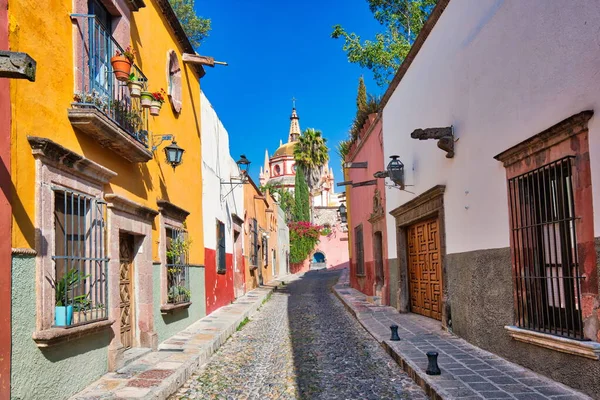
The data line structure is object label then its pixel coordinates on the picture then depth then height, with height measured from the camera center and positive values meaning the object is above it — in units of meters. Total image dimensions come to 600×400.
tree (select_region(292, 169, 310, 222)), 48.75 +4.46
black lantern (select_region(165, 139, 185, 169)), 8.09 +1.54
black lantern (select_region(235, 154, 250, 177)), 14.17 +2.39
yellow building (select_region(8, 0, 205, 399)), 4.20 +0.61
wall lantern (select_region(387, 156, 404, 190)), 10.54 +1.46
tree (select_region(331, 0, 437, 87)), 20.52 +8.30
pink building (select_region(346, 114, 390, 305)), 13.38 +0.90
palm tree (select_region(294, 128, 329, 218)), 51.38 +9.40
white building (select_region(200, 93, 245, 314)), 11.93 +0.94
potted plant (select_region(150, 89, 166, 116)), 7.11 +2.05
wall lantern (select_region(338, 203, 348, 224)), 21.94 +1.52
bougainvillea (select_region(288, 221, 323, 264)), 44.50 +0.93
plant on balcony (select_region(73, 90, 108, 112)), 5.19 +1.60
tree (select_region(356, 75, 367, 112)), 25.84 +7.50
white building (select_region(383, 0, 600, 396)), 4.35 +0.72
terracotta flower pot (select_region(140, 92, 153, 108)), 6.89 +2.03
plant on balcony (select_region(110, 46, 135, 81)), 6.06 +2.20
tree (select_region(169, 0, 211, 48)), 20.86 +9.46
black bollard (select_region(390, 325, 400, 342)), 7.54 -1.26
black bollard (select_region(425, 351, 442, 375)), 5.34 -1.23
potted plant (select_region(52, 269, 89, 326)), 4.59 -0.36
